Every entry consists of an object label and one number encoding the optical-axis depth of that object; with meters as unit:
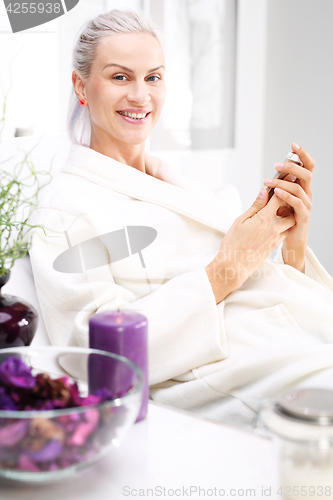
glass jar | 0.51
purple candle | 0.68
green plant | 0.75
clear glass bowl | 0.51
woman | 1.02
